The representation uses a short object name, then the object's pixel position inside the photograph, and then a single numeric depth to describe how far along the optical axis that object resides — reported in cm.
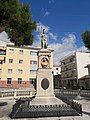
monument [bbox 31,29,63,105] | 791
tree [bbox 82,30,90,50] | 1611
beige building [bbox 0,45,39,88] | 2481
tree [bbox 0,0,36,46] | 912
